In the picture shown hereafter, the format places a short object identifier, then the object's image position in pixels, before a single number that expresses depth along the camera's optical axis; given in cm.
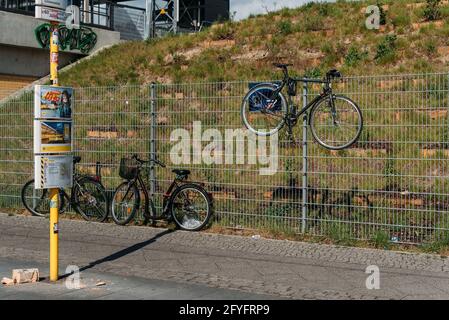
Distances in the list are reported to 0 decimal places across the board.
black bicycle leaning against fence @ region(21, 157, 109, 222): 1237
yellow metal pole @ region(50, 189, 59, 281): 775
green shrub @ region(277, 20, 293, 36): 1897
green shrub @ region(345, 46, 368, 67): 1630
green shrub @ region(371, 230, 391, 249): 991
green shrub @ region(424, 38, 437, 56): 1580
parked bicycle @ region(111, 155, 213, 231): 1138
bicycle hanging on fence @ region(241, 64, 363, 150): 979
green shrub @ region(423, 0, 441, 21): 1736
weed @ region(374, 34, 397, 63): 1608
